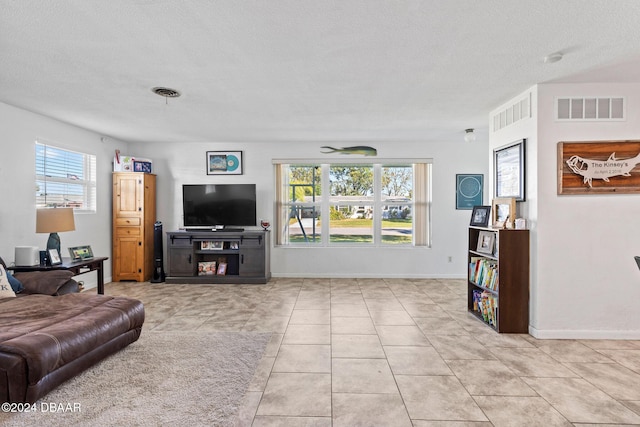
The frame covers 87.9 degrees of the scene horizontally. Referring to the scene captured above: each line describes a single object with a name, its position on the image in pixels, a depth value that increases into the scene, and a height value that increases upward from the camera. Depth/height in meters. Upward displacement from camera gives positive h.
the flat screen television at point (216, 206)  5.85 +0.09
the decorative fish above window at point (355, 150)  5.98 +1.10
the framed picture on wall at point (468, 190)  5.97 +0.38
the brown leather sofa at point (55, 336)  1.99 -0.86
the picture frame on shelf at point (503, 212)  3.38 -0.01
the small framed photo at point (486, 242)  3.61 -0.34
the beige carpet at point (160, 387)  1.94 -1.21
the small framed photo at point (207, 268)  5.71 -0.98
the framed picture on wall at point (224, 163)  6.04 +0.88
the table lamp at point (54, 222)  3.65 -0.12
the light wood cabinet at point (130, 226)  5.61 -0.25
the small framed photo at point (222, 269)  5.69 -1.00
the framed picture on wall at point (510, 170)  3.36 +0.44
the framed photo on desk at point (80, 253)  3.97 -0.51
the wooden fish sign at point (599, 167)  3.12 +0.42
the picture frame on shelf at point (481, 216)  3.86 -0.06
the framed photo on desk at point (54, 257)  3.71 -0.52
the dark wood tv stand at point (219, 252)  5.61 -0.73
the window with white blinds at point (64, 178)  4.35 +0.46
